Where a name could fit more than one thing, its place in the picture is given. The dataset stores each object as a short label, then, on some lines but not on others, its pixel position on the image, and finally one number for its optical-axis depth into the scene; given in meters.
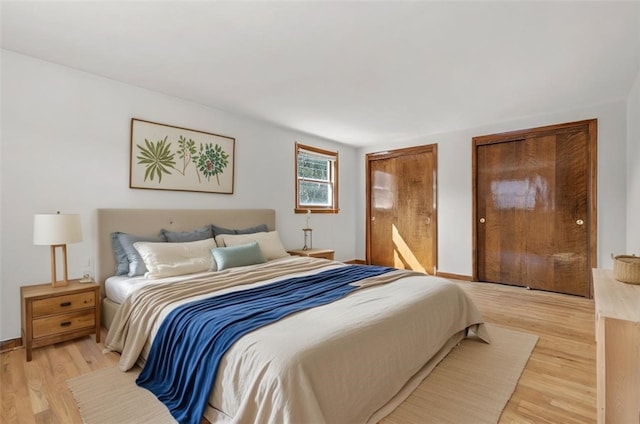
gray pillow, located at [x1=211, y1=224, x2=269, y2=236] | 3.63
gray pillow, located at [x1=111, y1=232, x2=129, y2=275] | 2.94
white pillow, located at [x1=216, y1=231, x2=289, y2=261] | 3.47
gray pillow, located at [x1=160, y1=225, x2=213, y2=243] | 3.20
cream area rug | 1.67
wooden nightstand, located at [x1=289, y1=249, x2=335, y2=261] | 4.50
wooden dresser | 1.42
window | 5.07
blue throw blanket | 1.57
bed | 1.35
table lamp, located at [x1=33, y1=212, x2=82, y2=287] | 2.42
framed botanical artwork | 3.24
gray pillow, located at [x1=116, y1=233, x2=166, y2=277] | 2.82
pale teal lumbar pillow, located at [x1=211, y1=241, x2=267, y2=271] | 3.04
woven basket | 1.98
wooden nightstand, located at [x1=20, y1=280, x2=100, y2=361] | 2.31
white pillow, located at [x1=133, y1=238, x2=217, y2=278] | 2.73
